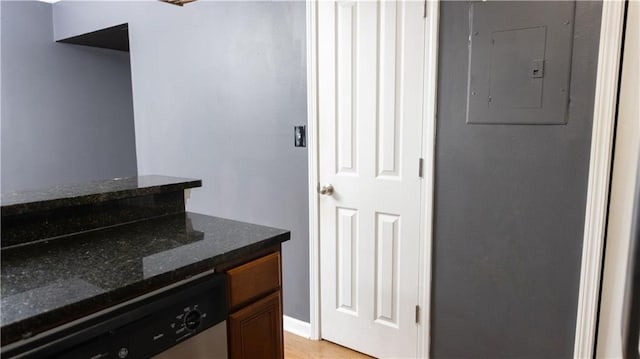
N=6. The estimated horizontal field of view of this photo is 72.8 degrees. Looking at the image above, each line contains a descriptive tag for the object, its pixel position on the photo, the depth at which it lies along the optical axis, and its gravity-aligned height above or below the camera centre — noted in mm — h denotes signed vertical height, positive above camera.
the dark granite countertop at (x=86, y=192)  1285 -210
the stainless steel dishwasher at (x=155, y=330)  895 -460
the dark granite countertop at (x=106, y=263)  888 -348
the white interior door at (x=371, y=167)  2076 -193
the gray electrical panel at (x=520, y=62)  1667 +272
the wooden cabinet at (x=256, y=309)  1275 -550
